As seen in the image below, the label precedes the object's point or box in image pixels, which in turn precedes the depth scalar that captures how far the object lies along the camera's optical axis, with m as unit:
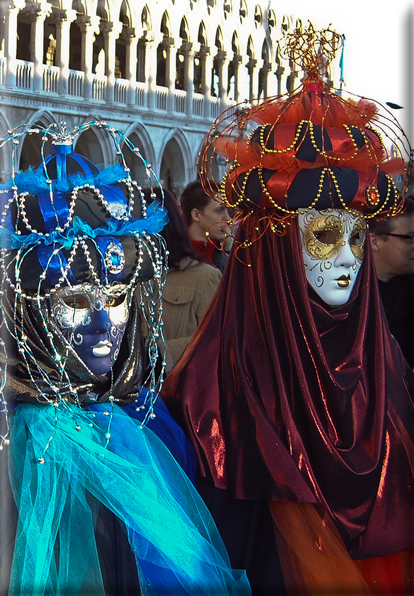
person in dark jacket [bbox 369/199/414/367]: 2.90
